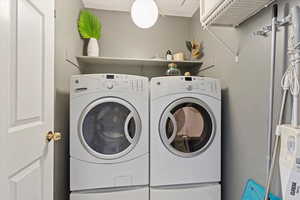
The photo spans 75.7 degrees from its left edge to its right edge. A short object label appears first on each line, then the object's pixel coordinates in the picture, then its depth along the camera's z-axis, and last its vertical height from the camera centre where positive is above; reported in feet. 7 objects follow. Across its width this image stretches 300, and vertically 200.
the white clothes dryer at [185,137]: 5.28 -1.14
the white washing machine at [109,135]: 4.97 -1.05
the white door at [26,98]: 2.65 -0.05
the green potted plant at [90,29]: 7.13 +2.53
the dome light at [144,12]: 5.65 +2.51
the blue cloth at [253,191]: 4.20 -2.15
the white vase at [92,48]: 7.41 +1.84
